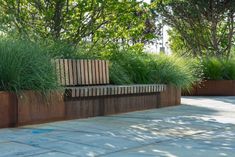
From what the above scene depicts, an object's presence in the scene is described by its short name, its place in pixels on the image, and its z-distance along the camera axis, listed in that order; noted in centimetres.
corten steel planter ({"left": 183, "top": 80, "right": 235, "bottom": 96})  1466
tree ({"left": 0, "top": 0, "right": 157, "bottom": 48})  1052
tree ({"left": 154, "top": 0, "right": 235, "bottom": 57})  1780
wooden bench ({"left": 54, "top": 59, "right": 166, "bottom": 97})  783
